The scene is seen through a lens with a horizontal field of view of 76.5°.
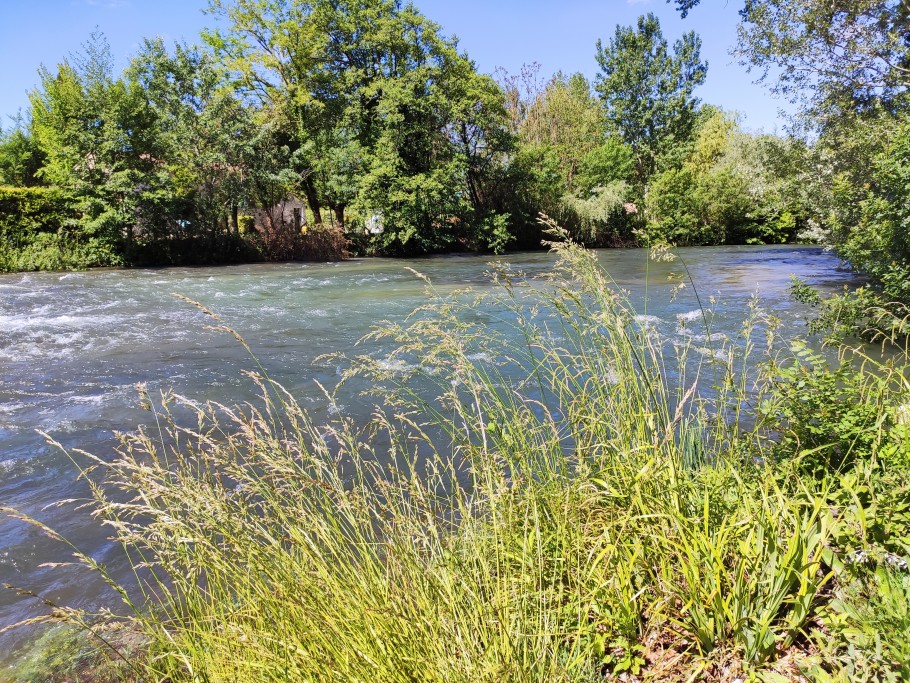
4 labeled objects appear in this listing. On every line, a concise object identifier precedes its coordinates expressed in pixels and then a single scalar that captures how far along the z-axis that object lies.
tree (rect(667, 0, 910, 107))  10.91
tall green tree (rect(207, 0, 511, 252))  23.06
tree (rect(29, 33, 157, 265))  18.39
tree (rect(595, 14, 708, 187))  39.25
